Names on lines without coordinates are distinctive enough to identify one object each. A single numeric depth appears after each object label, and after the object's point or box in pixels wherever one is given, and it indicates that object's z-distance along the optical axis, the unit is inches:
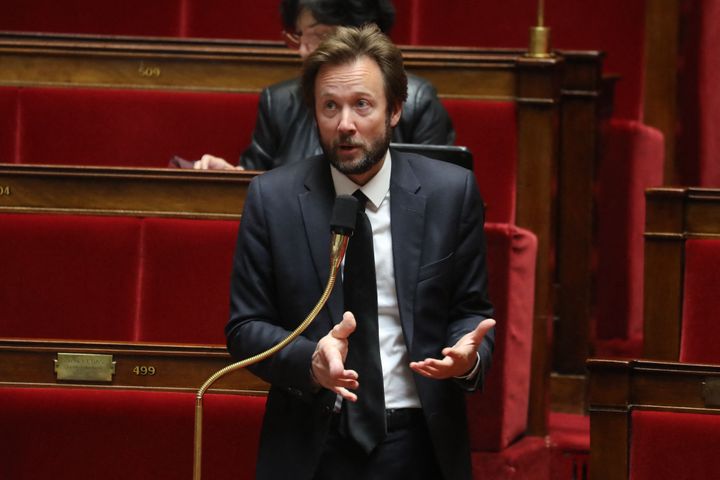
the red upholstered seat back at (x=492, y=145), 546.2
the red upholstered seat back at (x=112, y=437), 498.2
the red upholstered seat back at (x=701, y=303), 507.6
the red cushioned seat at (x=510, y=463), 520.3
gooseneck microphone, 453.5
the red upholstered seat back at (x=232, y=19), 698.4
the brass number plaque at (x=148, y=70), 560.5
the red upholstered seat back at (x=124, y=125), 560.2
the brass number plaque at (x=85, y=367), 498.6
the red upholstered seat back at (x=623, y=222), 617.2
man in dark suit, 461.8
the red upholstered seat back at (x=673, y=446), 480.4
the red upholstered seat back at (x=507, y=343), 521.8
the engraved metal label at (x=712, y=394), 481.5
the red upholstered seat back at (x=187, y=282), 518.7
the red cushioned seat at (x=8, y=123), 559.5
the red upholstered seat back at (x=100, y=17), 703.4
